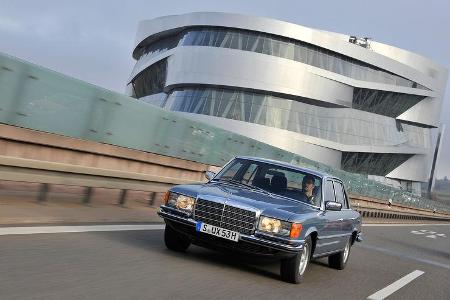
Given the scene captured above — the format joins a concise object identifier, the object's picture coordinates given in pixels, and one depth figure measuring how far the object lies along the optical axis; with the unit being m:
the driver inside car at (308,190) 8.36
